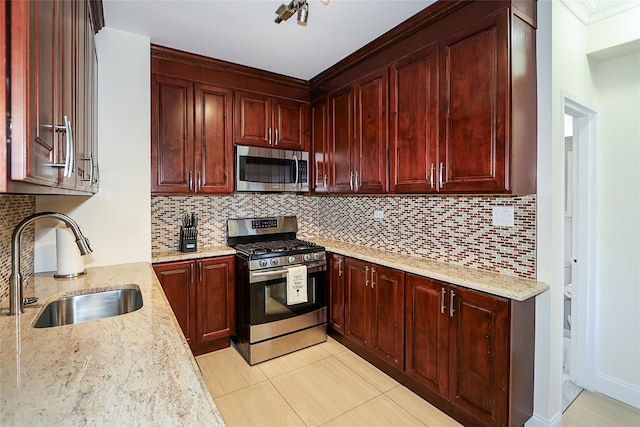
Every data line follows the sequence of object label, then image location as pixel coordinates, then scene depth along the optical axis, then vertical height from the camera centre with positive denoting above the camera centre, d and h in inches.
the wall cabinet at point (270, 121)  124.0 +36.3
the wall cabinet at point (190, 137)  107.9 +26.1
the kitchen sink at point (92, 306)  63.4 -19.4
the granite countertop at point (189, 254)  105.0 -14.4
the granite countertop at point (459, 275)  70.4 -16.5
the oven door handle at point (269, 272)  108.6 -20.7
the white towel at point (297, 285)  113.2 -25.9
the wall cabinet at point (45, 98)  22.6 +10.2
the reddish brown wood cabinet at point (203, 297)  106.1 -29.2
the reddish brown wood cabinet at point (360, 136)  104.5 +26.7
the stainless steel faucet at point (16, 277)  52.7 -10.4
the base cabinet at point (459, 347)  70.5 -34.0
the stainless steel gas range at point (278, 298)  108.7 -30.6
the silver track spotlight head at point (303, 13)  73.4 +45.2
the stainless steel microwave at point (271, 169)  122.1 +16.7
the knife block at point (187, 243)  113.2 -10.9
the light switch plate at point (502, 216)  82.7 -1.5
